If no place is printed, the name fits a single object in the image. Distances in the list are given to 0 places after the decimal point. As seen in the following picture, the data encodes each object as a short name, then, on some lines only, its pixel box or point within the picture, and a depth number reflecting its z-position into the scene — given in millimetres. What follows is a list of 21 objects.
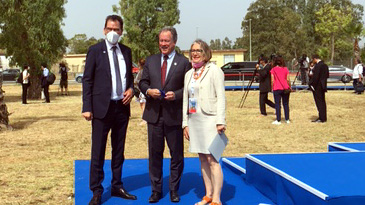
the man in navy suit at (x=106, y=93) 4809
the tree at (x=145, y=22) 44094
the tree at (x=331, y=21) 60125
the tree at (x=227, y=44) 157000
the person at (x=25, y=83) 19203
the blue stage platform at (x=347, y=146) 6410
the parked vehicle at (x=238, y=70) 32094
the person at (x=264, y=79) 13062
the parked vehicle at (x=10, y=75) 44812
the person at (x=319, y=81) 11609
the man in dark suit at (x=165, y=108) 4805
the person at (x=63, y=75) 22286
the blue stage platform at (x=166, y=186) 4992
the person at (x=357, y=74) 20891
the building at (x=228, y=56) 58000
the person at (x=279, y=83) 11633
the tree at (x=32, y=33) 21438
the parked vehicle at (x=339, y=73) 32438
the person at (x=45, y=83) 19609
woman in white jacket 4504
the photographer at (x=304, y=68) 25062
